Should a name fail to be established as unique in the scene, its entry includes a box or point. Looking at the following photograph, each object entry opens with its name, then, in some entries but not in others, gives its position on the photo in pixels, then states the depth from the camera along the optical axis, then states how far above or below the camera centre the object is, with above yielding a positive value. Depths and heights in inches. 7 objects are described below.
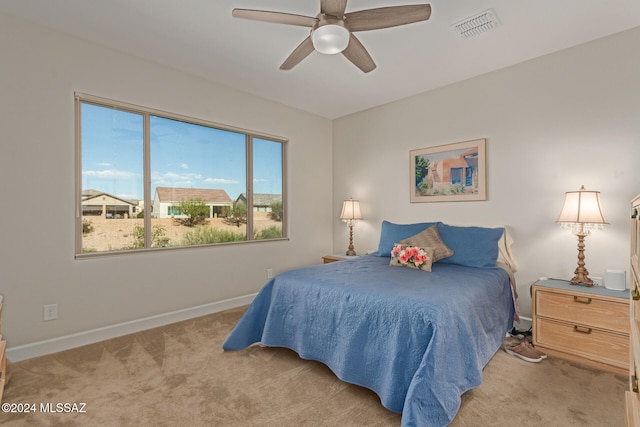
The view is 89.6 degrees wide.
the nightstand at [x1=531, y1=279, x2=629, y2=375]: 89.4 -33.3
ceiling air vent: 95.5 +58.0
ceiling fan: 72.6 +45.5
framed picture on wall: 137.8 +18.0
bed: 68.1 -27.4
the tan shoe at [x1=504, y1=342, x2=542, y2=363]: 96.7 -43.6
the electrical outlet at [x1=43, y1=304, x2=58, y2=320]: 102.3 -31.2
